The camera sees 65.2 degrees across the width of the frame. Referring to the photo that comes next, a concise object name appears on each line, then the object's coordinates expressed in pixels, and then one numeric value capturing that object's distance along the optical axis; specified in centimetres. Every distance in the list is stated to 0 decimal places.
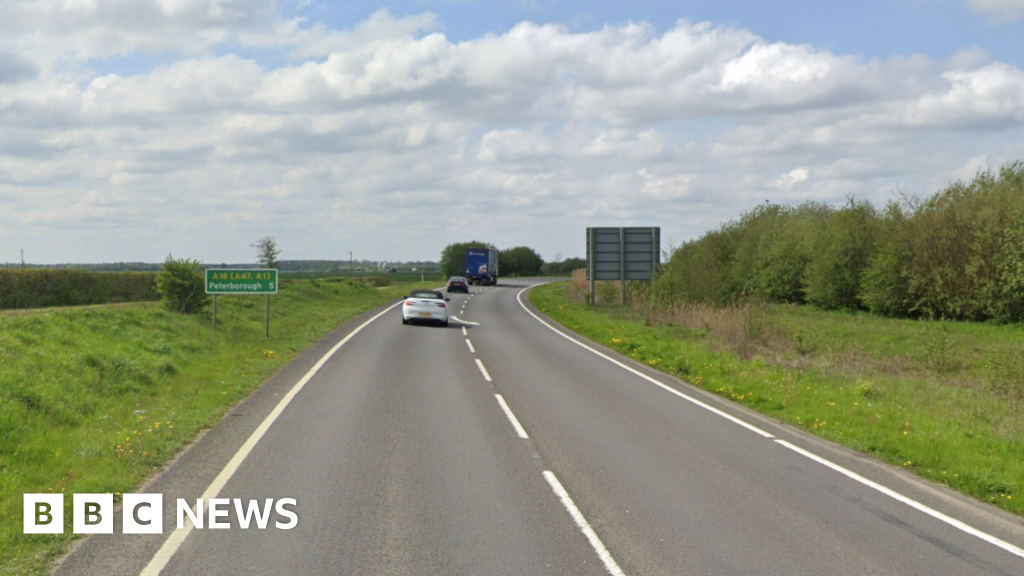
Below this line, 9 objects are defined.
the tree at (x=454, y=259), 10831
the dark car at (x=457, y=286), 6288
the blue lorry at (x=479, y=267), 7988
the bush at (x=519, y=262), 13175
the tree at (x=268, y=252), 7869
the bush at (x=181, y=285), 2911
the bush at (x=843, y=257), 3812
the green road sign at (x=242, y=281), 2508
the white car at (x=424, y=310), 3034
